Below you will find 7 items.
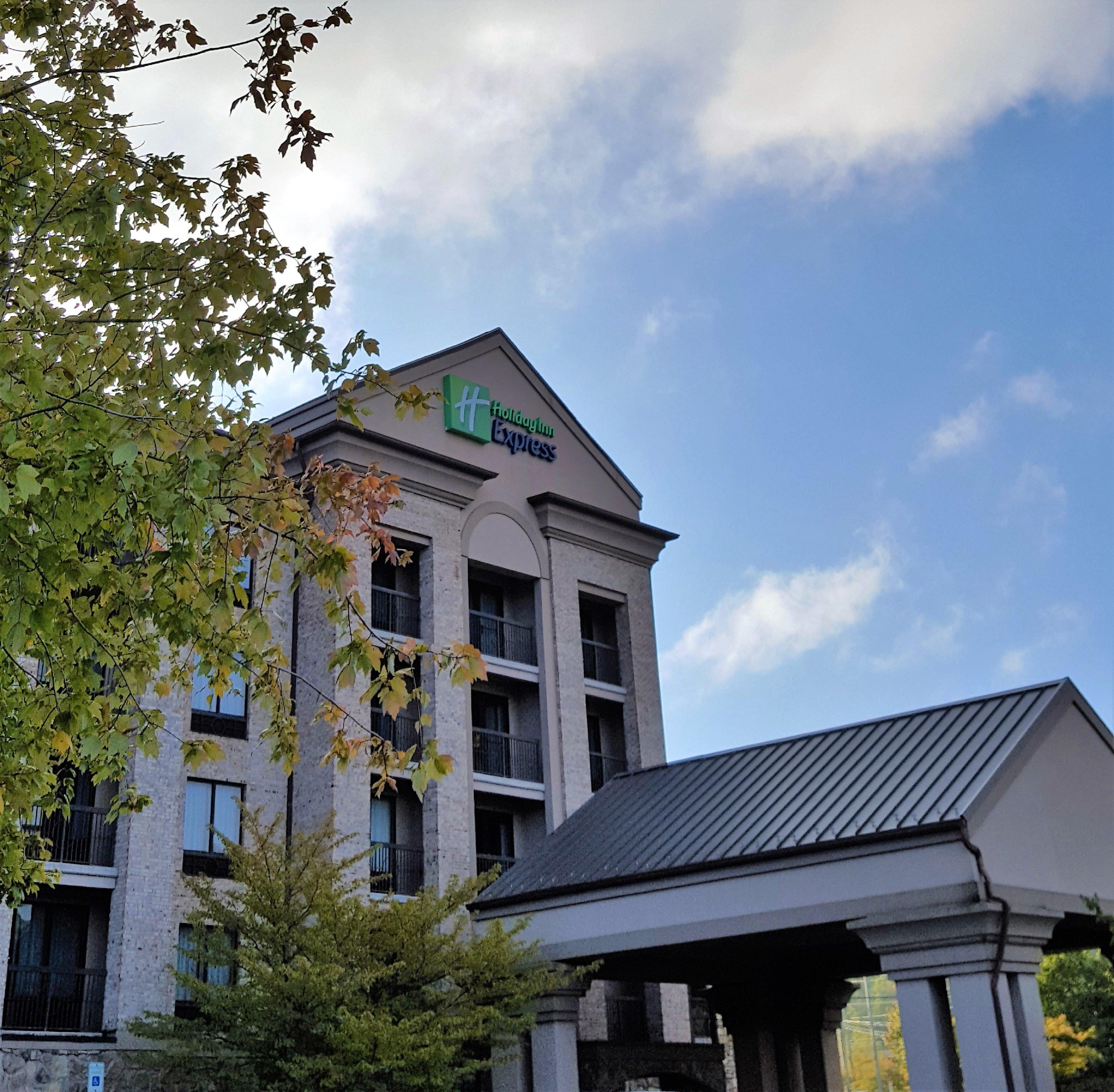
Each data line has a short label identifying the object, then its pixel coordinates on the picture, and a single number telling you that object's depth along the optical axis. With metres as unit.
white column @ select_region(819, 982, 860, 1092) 28.03
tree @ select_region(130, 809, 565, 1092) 19.42
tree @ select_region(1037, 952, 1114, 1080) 22.06
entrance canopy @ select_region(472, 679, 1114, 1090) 17.02
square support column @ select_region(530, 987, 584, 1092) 21.09
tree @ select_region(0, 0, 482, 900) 8.90
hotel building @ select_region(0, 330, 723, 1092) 25.84
